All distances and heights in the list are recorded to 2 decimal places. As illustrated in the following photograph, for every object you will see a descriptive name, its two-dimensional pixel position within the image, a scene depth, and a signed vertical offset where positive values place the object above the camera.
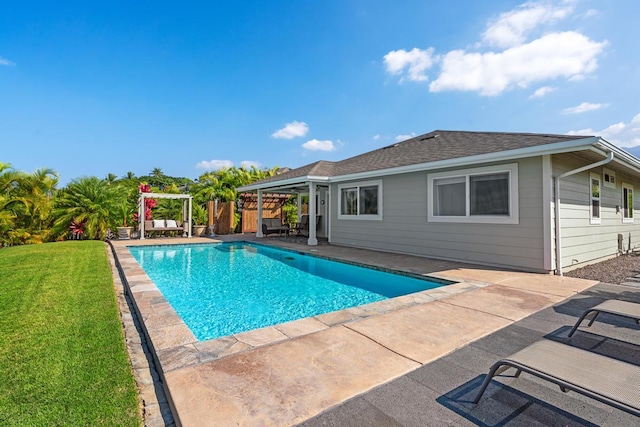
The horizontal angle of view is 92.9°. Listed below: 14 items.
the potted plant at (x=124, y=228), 13.94 -0.42
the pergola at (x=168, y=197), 14.10 +0.71
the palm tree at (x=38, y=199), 11.35 +0.78
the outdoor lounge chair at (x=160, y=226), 14.37 -0.36
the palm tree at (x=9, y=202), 10.68 +0.62
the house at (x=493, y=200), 6.75 +0.48
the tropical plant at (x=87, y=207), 12.84 +0.51
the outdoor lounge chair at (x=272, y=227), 15.50 -0.47
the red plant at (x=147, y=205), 15.21 +0.70
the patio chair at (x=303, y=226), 15.72 -0.43
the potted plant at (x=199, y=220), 16.69 -0.10
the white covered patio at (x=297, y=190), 12.22 +1.46
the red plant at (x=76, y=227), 13.10 -0.35
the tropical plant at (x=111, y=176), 34.28 +4.93
